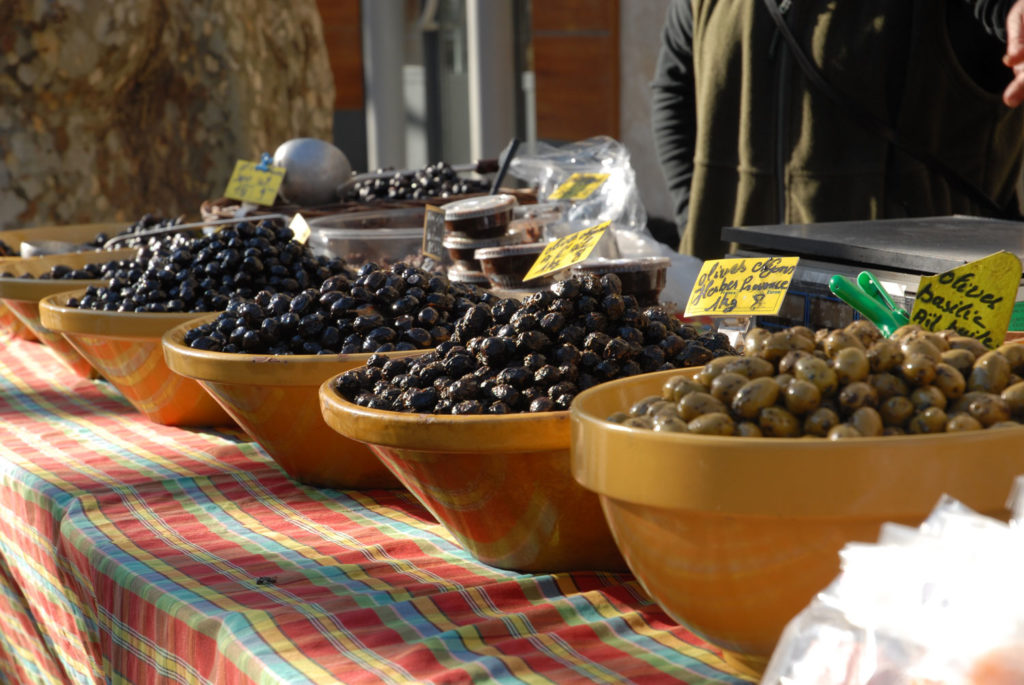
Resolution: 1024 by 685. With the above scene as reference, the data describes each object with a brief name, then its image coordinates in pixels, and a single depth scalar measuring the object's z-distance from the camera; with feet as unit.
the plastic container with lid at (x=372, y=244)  6.16
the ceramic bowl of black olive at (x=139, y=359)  4.99
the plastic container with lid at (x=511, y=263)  5.07
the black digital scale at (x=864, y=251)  4.56
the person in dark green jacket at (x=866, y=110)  8.26
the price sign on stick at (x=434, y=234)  5.89
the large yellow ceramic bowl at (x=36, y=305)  6.01
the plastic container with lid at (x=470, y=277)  5.36
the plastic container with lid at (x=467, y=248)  5.52
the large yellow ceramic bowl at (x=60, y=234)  8.21
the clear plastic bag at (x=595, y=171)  8.80
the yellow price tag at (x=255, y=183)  7.65
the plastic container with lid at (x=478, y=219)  5.54
